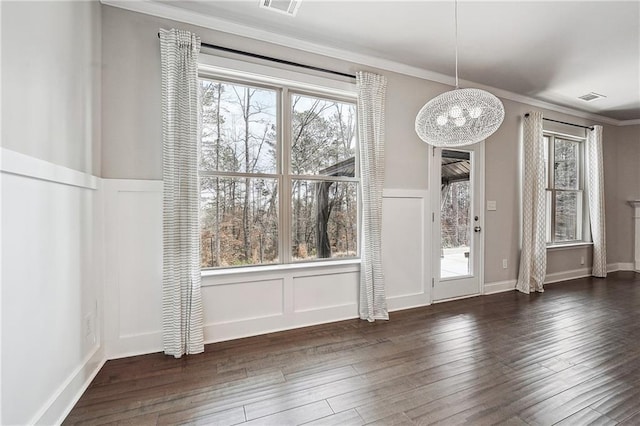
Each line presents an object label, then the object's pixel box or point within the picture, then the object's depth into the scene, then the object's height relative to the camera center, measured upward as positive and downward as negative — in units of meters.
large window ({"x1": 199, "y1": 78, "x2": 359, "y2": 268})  2.64 +0.37
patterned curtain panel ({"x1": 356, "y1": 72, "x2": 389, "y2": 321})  2.99 +0.16
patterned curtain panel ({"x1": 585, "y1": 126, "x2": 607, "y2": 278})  4.89 +0.28
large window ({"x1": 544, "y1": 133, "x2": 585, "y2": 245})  4.81 +0.39
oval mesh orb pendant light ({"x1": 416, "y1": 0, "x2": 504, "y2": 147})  1.89 +0.65
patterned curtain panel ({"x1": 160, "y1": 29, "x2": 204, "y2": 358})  2.25 +0.12
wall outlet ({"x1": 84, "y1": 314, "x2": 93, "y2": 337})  1.92 -0.76
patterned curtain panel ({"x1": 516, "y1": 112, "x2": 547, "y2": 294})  4.12 +0.05
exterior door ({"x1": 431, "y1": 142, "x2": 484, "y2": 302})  3.61 -0.11
